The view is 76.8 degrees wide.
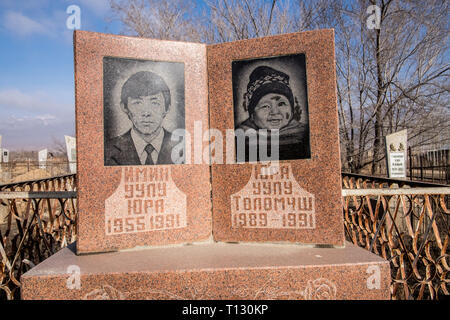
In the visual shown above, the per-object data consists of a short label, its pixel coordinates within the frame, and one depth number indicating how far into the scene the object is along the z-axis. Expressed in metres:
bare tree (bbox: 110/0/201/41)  12.80
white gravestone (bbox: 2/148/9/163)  20.39
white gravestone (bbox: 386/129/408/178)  7.99
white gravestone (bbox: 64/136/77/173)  11.16
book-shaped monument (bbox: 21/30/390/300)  2.44
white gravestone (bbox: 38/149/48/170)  17.99
